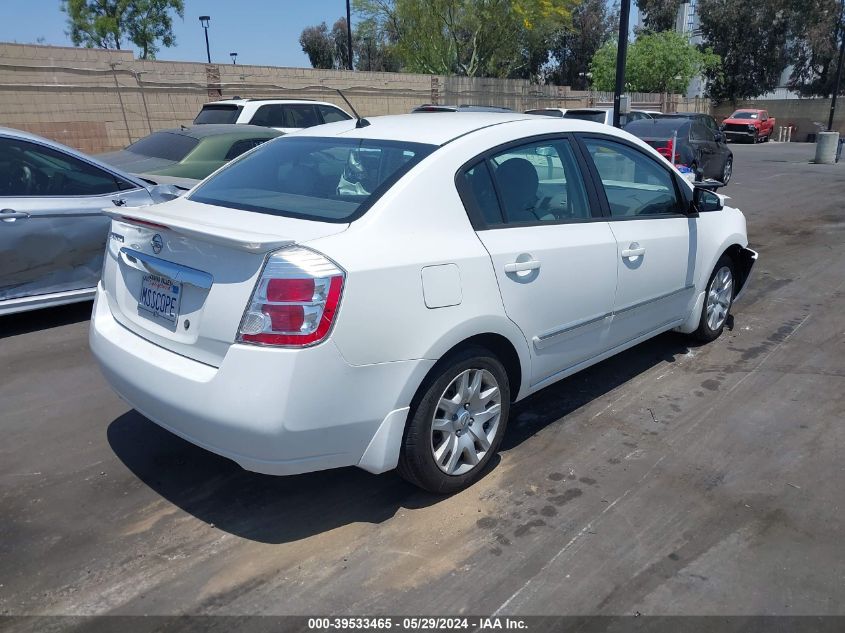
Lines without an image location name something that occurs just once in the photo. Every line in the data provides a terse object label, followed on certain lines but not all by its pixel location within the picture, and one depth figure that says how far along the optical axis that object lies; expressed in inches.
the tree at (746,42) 1856.5
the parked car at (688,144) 565.9
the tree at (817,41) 1796.3
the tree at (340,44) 2536.9
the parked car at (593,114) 601.3
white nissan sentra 109.7
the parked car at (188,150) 297.4
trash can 843.4
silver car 216.7
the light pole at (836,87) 1362.0
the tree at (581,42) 2095.2
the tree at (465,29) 1243.2
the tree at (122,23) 1368.1
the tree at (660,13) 2169.0
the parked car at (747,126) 1405.0
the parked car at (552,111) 637.7
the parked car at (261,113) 498.0
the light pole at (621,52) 484.1
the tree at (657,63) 1596.9
